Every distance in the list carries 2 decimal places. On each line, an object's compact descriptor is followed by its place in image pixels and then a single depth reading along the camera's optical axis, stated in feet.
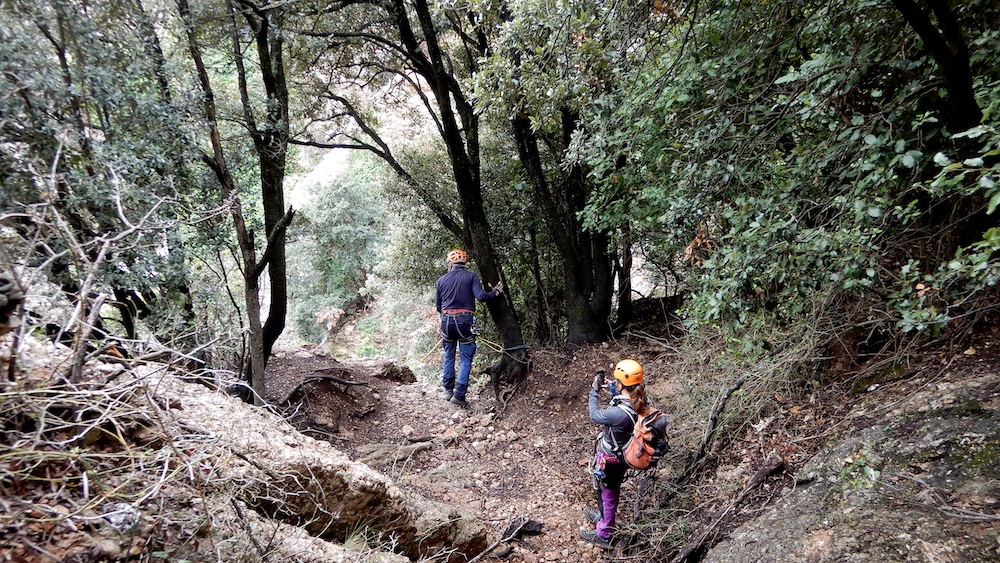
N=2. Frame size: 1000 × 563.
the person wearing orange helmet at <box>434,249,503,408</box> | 24.11
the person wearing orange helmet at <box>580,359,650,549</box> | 14.79
